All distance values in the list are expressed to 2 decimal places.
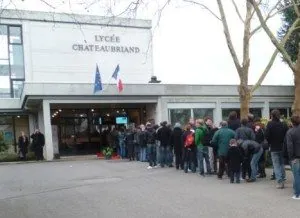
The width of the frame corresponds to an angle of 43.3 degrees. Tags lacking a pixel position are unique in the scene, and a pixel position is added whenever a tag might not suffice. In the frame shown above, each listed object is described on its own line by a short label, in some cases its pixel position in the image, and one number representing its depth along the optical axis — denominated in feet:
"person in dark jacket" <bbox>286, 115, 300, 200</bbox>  26.08
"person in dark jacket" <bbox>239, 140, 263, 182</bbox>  33.68
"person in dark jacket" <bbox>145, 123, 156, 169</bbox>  47.60
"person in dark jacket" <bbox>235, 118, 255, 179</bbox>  34.24
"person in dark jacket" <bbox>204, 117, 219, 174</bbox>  38.24
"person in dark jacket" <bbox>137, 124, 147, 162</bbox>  53.16
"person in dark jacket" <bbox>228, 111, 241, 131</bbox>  37.69
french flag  65.81
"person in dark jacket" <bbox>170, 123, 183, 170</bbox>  43.36
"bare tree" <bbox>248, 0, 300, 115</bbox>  43.02
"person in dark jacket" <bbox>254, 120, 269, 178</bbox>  34.78
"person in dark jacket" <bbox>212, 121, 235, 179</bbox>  35.18
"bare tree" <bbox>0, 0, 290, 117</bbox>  49.69
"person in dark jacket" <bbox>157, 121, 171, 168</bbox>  45.85
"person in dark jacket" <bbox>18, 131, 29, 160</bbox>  67.78
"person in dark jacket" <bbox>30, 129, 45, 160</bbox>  65.27
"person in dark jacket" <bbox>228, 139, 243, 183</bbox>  33.18
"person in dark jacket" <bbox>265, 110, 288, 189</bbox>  29.94
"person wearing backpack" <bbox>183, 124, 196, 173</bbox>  40.20
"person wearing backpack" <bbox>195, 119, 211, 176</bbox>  38.40
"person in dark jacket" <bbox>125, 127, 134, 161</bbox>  58.72
